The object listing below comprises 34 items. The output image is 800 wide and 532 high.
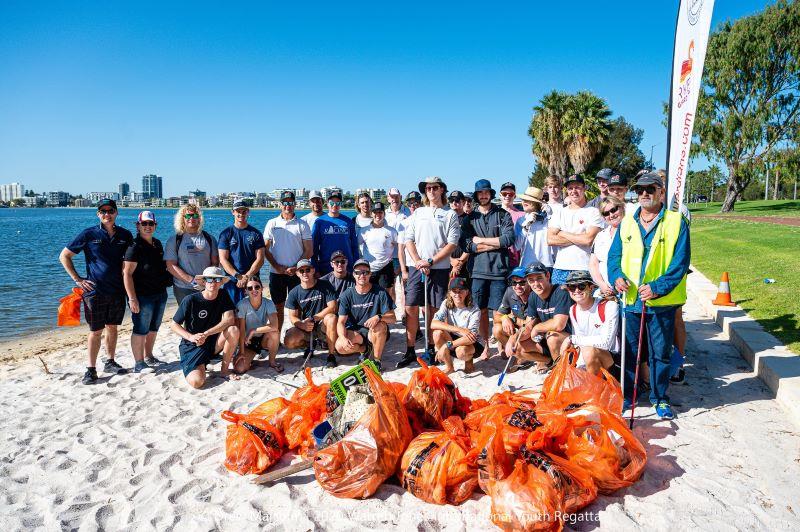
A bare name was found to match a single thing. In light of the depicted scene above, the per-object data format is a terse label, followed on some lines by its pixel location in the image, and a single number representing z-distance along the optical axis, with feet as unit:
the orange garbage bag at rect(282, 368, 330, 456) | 12.78
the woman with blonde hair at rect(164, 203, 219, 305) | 20.56
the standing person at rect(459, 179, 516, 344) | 20.31
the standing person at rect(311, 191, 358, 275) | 23.76
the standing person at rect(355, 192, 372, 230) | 24.57
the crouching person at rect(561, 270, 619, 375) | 15.64
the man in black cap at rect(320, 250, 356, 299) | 22.11
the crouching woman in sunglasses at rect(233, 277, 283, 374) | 20.15
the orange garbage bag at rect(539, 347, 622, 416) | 12.99
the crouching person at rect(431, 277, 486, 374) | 19.13
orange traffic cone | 26.00
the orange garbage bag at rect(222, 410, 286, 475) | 12.14
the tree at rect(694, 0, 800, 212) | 99.09
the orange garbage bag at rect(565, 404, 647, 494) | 10.48
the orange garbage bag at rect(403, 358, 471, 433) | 12.69
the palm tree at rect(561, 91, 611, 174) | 89.66
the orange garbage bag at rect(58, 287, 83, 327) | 19.39
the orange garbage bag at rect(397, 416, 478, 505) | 10.50
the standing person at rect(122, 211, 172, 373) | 19.24
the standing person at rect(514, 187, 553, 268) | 20.66
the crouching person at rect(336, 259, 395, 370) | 20.31
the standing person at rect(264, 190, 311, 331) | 22.99
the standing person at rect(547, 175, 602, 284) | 18.43
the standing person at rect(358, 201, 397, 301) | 23.48
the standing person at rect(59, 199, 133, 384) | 18.88
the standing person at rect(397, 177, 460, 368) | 20.48
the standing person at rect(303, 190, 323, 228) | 23.59
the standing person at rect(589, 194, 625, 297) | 16.94
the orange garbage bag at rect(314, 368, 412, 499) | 10.69
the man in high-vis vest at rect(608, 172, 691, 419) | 14.26
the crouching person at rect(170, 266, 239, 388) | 18.78
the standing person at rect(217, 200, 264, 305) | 21.49
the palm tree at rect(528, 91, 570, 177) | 94.32
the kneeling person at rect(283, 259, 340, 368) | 20.93
